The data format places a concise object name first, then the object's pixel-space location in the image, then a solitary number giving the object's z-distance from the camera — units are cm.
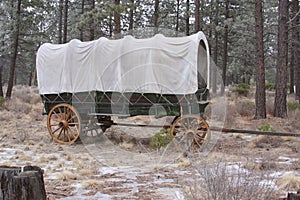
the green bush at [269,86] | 2960
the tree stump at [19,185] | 331
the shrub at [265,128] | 969
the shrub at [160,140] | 856
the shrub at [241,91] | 2256
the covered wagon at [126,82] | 812
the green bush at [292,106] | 1460
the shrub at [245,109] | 1407
